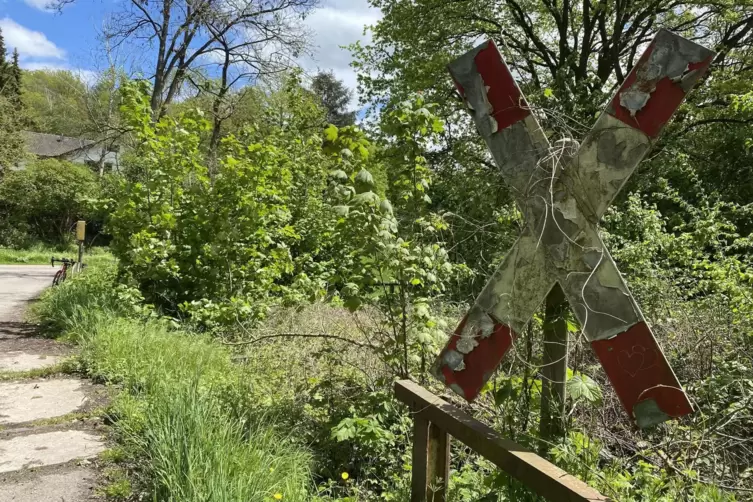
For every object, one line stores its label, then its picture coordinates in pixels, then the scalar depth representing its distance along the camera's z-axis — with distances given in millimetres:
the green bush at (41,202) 22766
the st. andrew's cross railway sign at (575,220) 1489
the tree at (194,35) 12445
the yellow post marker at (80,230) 10492
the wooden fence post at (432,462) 2250
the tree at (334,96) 38938
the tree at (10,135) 20812
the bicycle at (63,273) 11348
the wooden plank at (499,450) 1550
